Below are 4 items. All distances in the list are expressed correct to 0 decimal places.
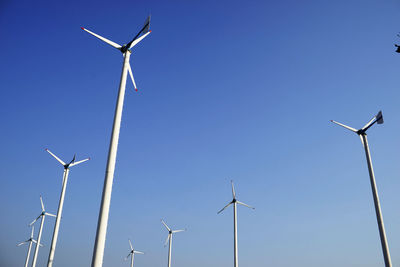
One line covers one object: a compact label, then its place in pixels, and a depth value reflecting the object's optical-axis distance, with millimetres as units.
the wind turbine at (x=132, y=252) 124662
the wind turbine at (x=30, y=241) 111125
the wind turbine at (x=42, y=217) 77912
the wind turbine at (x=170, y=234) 97562
